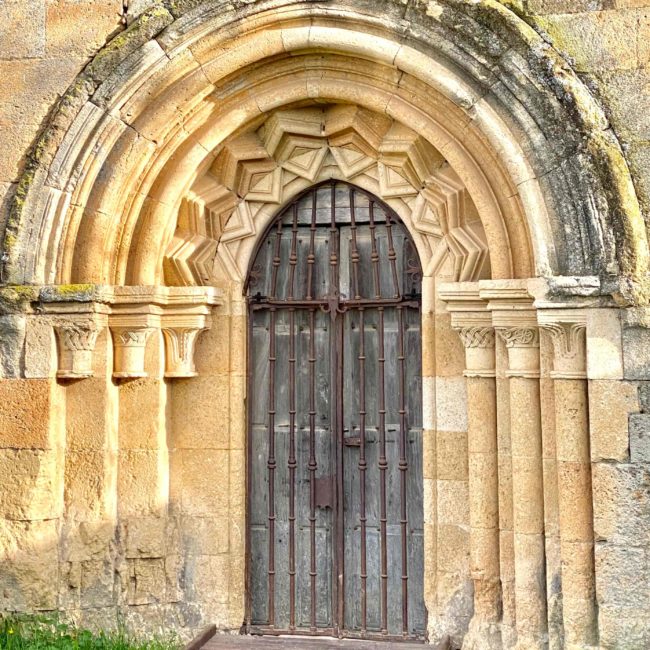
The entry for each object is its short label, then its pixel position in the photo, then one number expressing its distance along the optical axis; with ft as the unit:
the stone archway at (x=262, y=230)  14.08
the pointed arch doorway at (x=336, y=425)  16.72
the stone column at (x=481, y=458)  15.19
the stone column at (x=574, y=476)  13.78
